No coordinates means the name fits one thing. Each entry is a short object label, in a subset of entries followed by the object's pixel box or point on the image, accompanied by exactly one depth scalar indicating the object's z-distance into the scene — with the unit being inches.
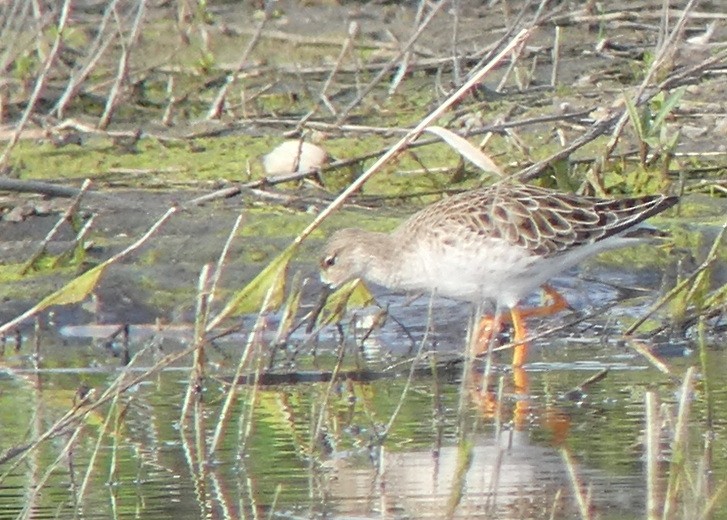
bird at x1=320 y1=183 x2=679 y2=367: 561.6
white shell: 755.4
